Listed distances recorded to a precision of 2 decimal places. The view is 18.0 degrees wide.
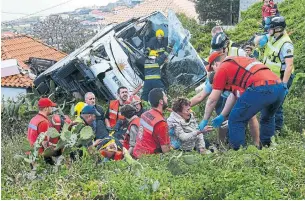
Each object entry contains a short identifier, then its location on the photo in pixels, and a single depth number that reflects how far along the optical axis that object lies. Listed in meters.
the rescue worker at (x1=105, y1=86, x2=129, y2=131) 15.79
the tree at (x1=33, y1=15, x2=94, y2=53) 54.05
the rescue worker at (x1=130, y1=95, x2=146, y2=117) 14.74
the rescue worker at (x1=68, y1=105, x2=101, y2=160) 13.47
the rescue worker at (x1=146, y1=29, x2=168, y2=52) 21.67
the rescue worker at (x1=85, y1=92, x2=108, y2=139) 14.02
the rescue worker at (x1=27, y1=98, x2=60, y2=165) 11.86
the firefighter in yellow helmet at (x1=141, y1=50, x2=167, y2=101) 18.92
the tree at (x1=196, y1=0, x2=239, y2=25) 44.84
